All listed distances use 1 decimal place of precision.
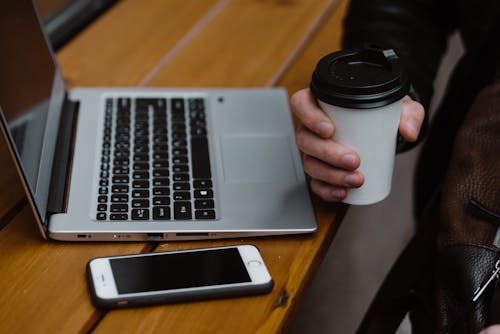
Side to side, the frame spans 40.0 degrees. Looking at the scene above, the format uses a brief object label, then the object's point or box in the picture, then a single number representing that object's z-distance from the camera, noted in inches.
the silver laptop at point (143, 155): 28.4
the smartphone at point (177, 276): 25.7
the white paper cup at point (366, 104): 25.7
